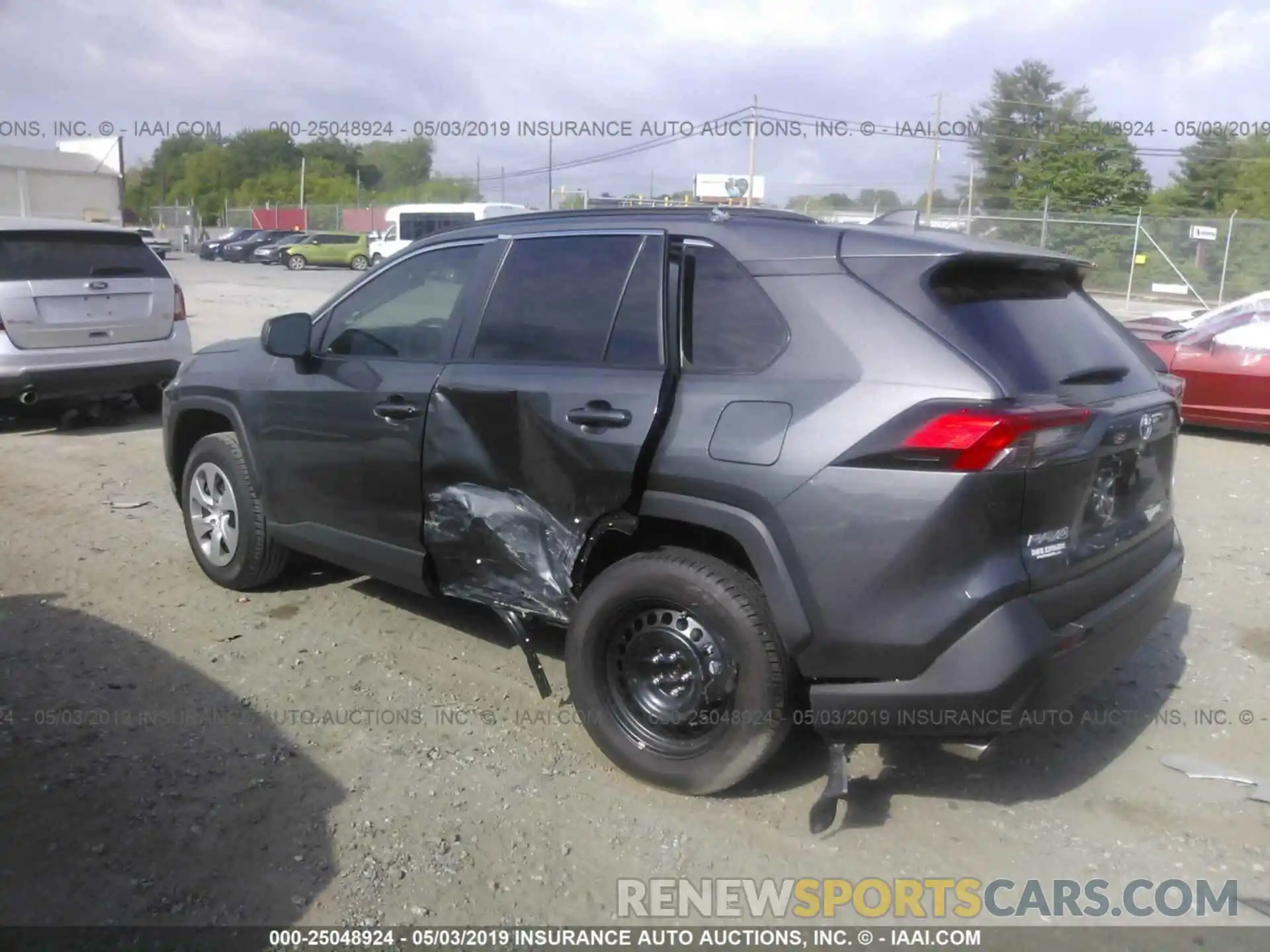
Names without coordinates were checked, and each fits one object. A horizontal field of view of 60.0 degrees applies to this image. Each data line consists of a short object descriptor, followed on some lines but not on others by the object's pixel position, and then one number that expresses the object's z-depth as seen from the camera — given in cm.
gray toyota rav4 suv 311
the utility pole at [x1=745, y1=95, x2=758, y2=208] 3705
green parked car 4259
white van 3142
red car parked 948
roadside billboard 3184
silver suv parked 842
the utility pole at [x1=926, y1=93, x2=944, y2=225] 4388
